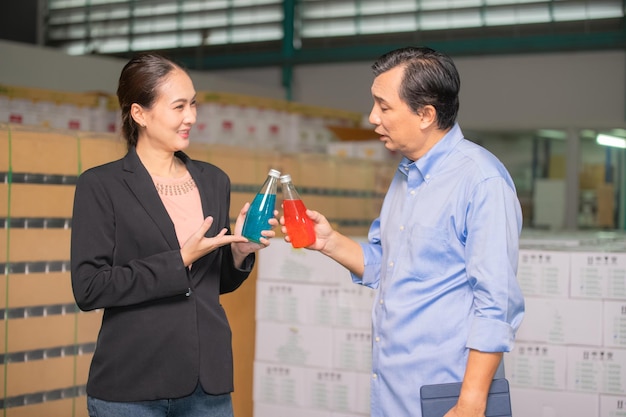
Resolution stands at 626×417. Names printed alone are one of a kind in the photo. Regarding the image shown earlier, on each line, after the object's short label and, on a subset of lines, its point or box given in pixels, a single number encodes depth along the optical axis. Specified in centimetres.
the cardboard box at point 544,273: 359
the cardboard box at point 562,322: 355
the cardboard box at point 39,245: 363
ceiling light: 934
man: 200
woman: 212
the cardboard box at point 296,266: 406
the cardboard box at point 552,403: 354
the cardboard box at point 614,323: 351
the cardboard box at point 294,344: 408
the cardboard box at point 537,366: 360
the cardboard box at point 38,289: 363
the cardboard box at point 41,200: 364
